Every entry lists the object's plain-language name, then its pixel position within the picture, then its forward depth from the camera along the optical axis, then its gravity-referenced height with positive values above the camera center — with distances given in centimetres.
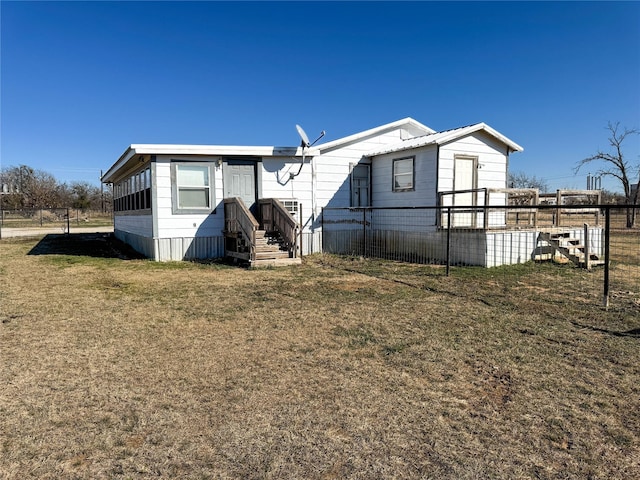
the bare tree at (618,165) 3019 +379
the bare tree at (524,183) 5046 +443
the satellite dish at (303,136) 1173 +236
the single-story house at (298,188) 1058 +92
